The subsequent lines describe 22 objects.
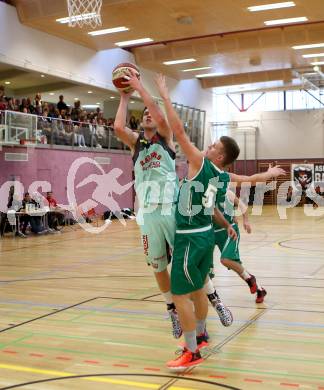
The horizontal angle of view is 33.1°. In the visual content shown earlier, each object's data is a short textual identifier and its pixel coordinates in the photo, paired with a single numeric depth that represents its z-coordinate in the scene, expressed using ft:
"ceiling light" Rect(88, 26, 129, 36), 66.59
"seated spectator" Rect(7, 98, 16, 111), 59.82
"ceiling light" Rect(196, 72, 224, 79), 94.94
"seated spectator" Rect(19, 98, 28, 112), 61.52
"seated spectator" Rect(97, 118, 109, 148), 73.00
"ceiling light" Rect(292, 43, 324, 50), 76.02
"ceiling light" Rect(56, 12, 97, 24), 45.71
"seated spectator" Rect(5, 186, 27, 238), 53.36
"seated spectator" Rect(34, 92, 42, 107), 65.09
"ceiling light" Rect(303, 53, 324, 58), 82.07
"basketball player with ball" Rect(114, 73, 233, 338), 15.23
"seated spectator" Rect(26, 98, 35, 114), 62.59
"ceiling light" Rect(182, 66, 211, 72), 88.79
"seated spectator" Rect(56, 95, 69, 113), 71.47
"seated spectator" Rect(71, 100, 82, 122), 71.41
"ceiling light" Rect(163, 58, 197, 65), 83.50
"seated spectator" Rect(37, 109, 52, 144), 61.46
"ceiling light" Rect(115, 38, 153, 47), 72.39
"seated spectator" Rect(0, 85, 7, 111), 57.33
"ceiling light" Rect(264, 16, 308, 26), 65.21
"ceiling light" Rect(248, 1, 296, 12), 59.21
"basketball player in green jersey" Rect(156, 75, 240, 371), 13.64
